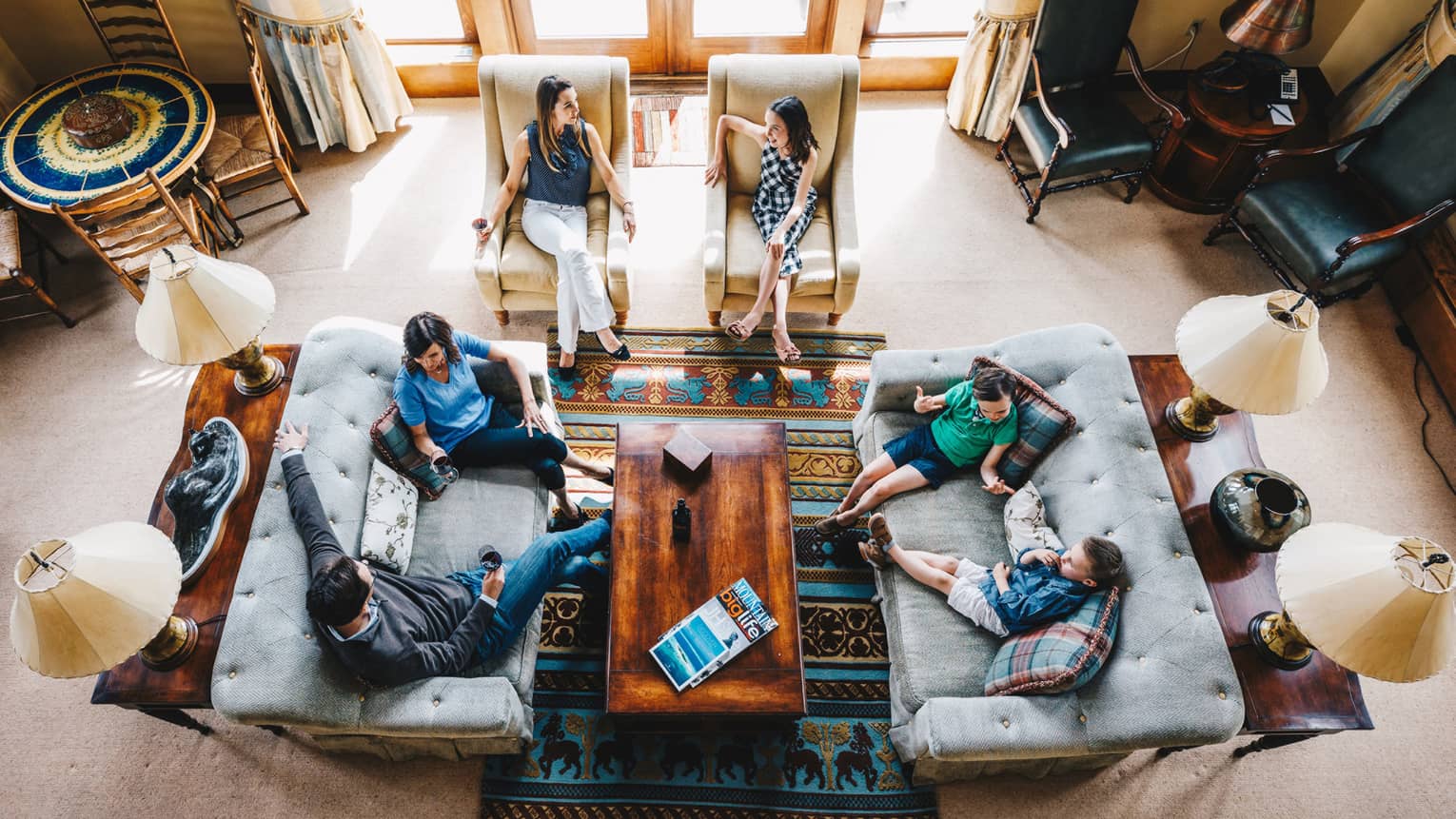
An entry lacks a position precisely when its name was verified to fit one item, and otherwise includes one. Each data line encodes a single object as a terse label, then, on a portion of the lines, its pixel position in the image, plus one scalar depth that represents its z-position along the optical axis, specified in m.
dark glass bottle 2.88
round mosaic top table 3.71
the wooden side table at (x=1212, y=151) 4.23
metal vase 2.66
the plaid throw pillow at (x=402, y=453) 2.92
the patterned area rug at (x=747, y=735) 2.87
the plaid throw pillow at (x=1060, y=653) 2.49
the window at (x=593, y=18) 5.13
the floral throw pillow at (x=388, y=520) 2.76
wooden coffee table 2.63
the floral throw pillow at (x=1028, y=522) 2.89
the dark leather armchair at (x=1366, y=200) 3.75
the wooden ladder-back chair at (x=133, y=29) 4.22
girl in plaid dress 3.70
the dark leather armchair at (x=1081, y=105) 4.34
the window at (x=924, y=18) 5.21
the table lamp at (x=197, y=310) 2.62
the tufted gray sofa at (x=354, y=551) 2.41
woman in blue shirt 2.89
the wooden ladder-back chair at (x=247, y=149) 4.21
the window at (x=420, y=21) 5.10
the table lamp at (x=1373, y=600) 2.11
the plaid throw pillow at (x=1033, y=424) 3.01
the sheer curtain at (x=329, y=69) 4.43
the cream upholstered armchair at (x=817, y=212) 3.83
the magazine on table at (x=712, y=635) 2.65
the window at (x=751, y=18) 5.12
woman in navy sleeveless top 3.71
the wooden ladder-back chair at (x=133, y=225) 3.73
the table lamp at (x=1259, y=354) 2.59
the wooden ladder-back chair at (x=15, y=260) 3.76
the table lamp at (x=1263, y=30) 3.88
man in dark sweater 2.29
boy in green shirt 2.95
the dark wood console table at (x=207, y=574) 2.48
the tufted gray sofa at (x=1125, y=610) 2.48
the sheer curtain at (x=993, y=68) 4.60
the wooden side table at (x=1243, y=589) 2.51
